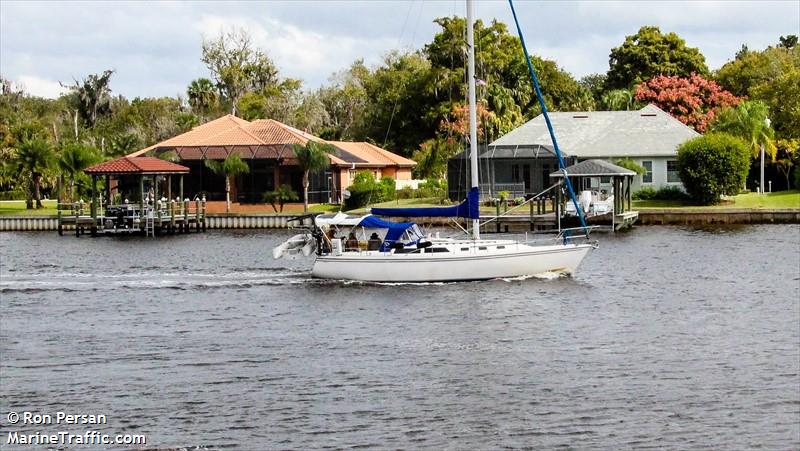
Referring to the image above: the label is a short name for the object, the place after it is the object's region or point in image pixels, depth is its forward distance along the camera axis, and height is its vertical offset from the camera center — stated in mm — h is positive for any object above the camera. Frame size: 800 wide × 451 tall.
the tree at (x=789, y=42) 151250 +19044
